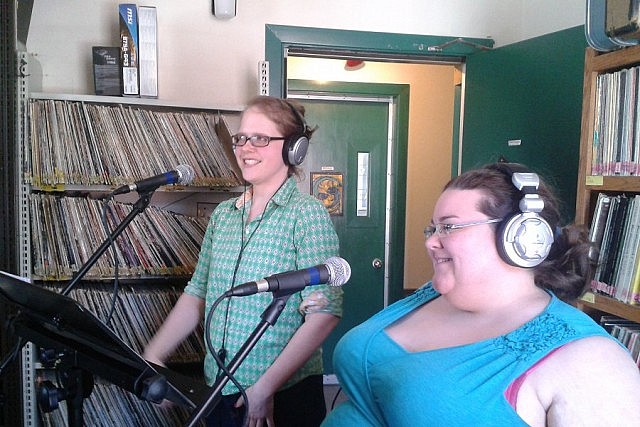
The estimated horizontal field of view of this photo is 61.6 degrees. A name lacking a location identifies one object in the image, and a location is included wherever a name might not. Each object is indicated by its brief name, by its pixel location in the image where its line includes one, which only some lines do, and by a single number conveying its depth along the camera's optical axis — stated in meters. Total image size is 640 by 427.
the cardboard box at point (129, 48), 2.13
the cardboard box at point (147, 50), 2.16
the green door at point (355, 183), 3.54
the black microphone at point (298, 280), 0.95
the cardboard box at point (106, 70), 2.17
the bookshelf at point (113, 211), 2.02
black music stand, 1.00
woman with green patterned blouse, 1.40
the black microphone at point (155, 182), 1.51
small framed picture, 3.55
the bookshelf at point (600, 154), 1.45
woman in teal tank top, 0.87
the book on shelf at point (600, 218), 1.54
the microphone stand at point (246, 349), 0.96
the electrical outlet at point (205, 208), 2.36
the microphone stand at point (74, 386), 1.19
